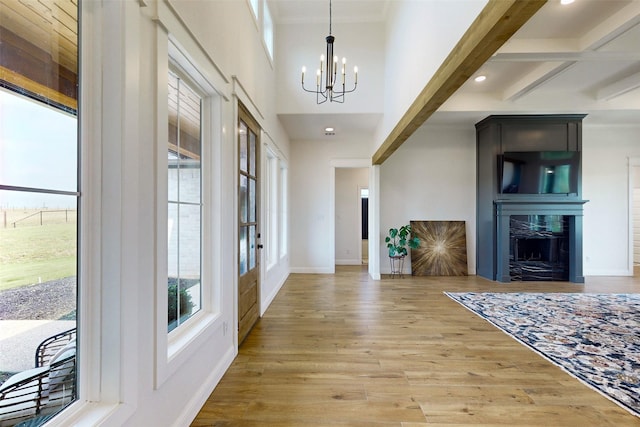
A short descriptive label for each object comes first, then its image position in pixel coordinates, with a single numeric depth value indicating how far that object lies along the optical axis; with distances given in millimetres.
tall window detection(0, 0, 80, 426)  897
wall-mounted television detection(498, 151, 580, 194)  5438
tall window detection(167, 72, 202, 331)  1811
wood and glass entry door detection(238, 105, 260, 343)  2842
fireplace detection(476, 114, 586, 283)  5465
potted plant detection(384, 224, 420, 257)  5965
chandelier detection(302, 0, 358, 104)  4664
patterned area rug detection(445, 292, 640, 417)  2254
